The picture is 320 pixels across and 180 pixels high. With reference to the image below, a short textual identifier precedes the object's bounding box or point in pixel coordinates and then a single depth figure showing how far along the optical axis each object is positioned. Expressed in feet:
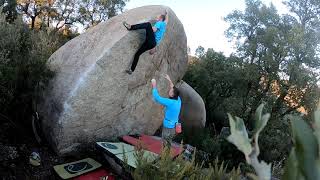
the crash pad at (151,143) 20.48
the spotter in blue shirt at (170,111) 18.89
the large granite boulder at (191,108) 34.50
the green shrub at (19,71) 20.91
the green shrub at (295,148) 2.93
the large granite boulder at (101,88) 20.79
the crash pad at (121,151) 17.75
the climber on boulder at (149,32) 22.52
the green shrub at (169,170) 14.68
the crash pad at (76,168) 17.94
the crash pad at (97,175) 18.21
